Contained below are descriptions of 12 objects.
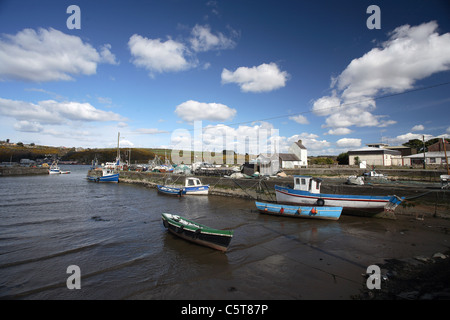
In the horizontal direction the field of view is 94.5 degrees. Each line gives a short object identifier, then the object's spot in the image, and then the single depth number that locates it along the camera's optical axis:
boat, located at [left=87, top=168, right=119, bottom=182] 48.66
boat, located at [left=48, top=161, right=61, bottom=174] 73.25
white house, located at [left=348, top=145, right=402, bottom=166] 49.84
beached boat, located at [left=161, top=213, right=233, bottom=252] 9.73
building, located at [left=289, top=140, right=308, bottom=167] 60.97
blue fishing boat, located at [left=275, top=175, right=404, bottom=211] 15.55
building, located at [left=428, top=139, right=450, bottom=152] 49.19
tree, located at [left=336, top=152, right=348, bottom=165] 64.80
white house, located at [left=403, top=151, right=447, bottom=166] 41.03
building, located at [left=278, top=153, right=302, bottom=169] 55.81
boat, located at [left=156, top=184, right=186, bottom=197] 28.94
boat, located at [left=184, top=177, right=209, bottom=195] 28.86
